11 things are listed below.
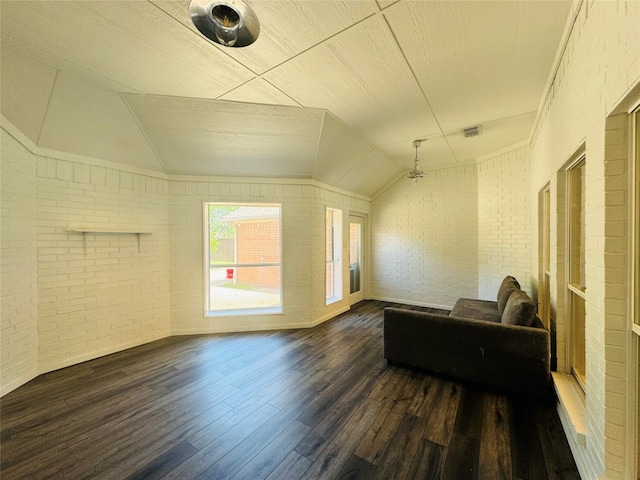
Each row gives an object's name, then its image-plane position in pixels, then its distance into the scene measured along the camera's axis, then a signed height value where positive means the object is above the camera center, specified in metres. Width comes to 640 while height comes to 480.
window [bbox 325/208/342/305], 4.90 -0.32
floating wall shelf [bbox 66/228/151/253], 2.83 +0.10
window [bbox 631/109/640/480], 1.12 -0.18
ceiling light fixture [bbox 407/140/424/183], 3.78 +1.01
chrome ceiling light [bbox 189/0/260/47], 1.30 +1.23
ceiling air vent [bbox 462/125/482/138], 3.24 +1.45
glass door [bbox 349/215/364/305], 5.57 -0.47
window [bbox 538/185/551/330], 2.77 -0.22
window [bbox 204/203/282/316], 3.92 -0.33
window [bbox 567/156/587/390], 1.89 -0.24
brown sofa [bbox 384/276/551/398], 2.10 -1.06
